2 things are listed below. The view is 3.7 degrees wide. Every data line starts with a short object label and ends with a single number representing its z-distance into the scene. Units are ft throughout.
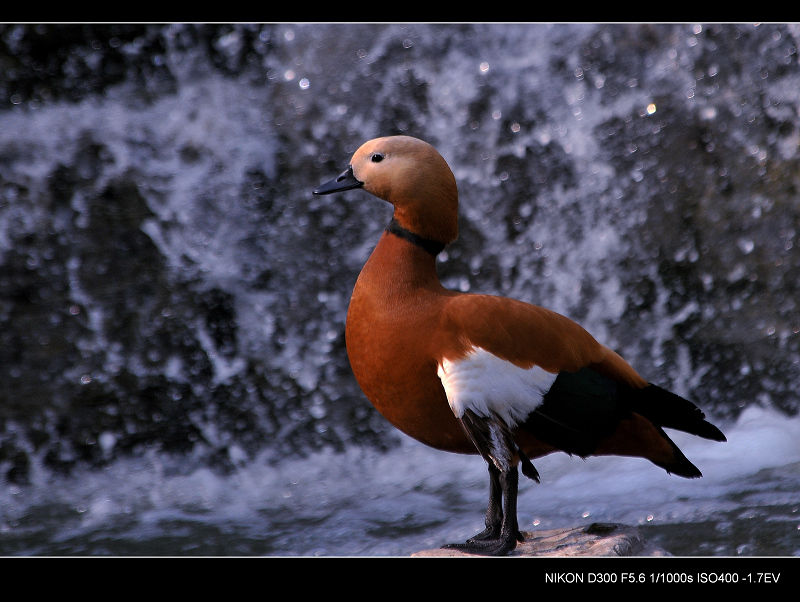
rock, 33.81
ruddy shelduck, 33.69
